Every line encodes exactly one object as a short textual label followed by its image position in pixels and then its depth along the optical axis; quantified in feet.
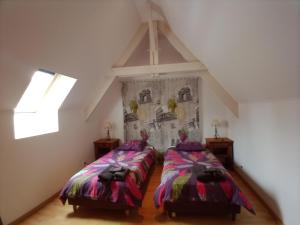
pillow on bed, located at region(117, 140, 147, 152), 14.21
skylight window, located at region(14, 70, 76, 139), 10.09
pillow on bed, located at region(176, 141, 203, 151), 13.65
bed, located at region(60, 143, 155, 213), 8.62
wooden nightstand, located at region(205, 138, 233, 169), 14.12
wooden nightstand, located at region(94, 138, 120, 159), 15.31
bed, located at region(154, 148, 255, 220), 8.10
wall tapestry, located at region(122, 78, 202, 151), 15.33
